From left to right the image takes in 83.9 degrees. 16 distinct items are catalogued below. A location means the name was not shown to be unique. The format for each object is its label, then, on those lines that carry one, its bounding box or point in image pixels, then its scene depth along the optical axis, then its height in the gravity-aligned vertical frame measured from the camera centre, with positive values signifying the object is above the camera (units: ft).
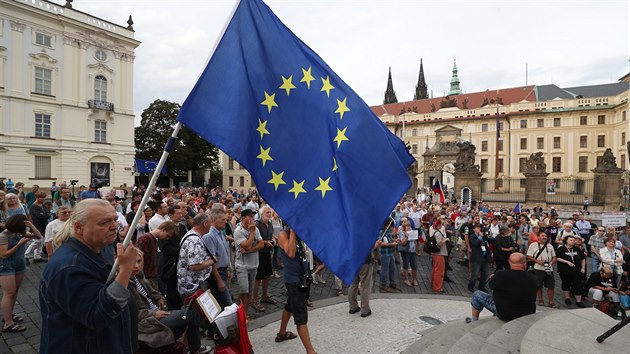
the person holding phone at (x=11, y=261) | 16.80 -4.37
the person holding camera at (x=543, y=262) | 27.09 -6.62
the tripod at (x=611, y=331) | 12.75 -5.67
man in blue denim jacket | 6.66 -2.27
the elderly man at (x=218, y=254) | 17.08 -4.09
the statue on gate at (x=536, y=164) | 80.53 +3.09
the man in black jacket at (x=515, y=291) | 16.81 -5.50
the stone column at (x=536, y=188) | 78.74 -2.42
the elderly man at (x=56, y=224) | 21.66 -3.26
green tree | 168.35 +18.43
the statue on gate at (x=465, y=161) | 90.33 +4.18
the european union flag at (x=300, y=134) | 11.09 +1.38
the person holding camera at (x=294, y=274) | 16.24 -4.77
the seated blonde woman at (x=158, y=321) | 11.21 -5.20
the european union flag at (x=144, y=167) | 94.94 +1.84
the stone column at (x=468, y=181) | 88.02 -1.16
